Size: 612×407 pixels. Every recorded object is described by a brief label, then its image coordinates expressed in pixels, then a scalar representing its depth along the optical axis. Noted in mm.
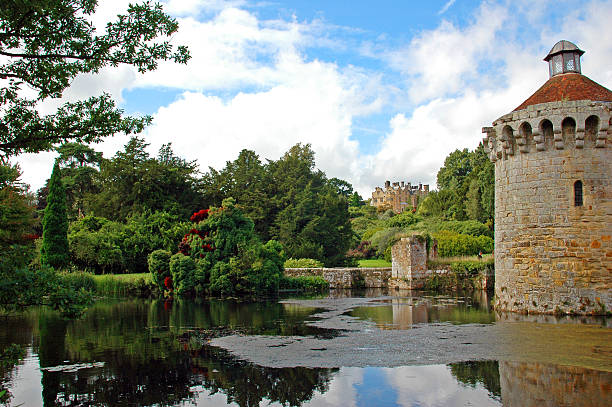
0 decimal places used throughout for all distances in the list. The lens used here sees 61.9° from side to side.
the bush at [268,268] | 24344
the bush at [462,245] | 34031
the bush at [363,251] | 44188
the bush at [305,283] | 27469
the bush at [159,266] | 25125
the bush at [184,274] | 24281
